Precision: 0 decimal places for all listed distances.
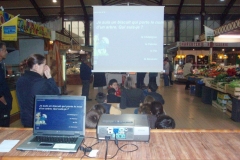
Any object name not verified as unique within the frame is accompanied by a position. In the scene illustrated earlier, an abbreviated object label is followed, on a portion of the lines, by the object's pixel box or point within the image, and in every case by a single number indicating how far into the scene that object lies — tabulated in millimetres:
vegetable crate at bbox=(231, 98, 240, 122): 5574
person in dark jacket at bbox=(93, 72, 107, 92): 7848
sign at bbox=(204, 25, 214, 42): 8758
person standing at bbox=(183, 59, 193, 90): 12453
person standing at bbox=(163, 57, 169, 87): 13055
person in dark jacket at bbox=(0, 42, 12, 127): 3080
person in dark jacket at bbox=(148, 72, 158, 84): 9342
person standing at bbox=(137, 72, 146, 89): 9355
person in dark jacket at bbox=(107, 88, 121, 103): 4986
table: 1460
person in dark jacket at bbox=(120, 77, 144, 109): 4641
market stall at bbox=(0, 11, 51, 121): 5203
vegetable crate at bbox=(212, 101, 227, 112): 6637
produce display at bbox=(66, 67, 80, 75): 13966
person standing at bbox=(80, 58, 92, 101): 7774
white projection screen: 2639
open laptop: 1716
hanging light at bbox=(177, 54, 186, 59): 15416
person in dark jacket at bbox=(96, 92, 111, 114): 4402
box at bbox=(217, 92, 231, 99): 6684
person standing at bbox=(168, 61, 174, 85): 13977
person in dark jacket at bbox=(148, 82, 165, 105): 4707
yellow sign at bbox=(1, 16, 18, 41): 5152
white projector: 1615
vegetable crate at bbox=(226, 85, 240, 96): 5578
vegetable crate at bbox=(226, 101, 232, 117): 6229
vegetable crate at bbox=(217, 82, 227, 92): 6339
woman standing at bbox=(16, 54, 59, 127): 2328
